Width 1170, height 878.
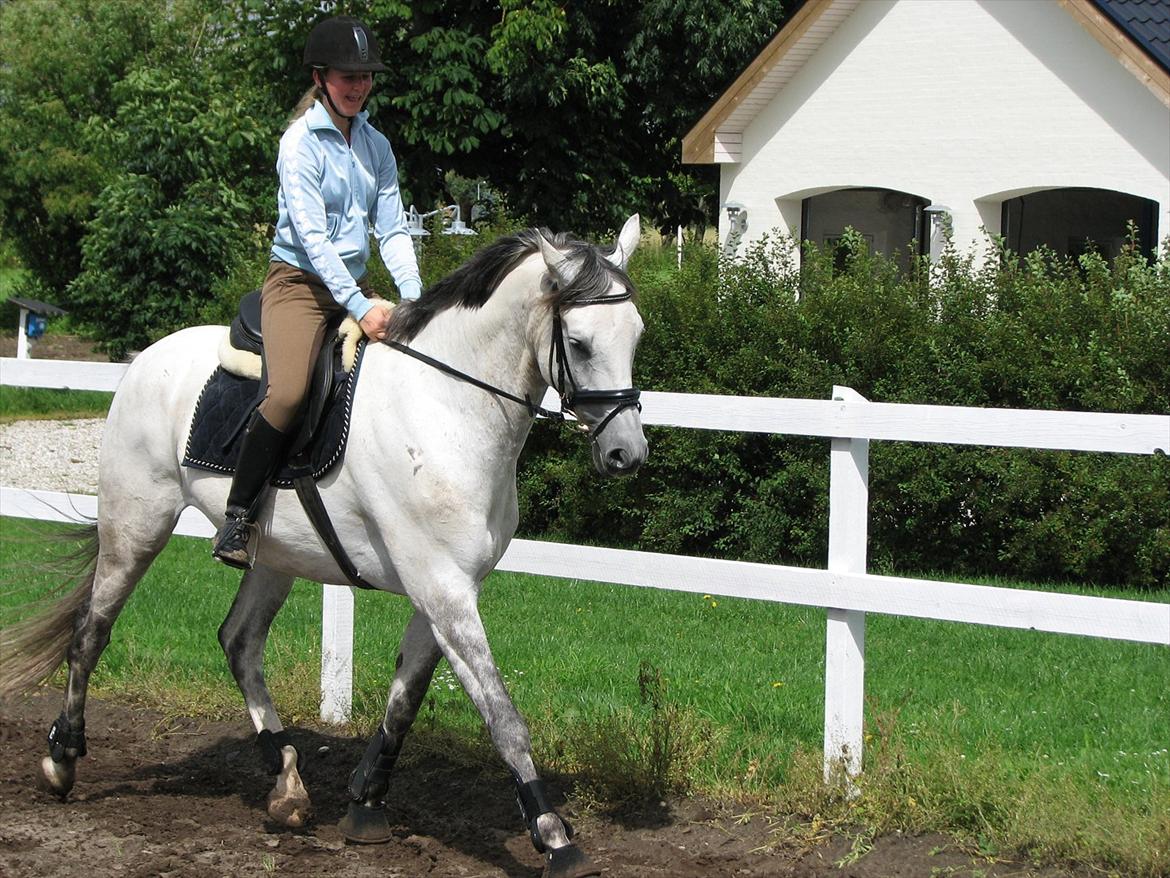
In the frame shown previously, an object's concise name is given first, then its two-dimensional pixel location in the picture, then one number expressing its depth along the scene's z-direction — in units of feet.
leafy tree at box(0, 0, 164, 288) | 110.83
